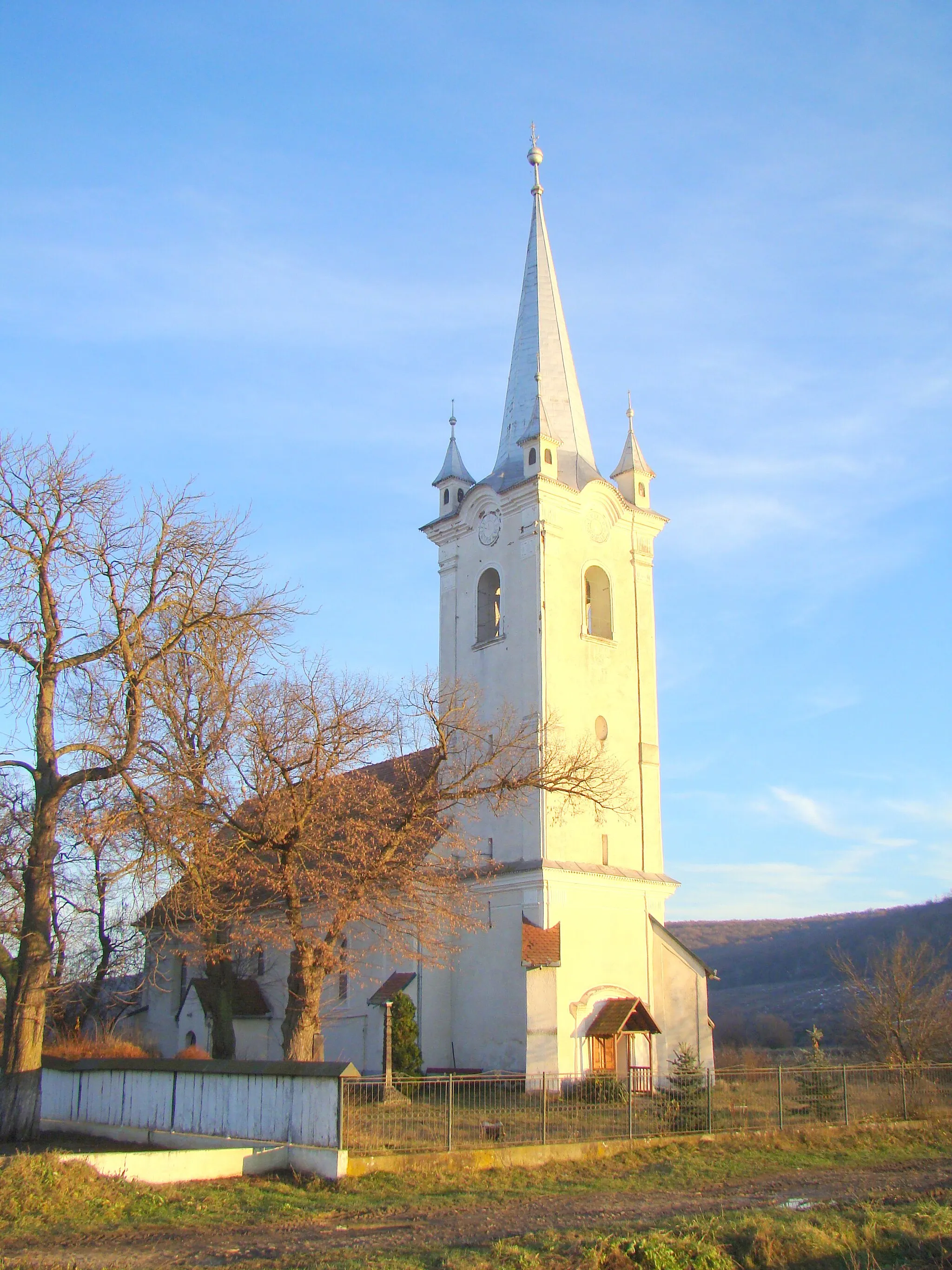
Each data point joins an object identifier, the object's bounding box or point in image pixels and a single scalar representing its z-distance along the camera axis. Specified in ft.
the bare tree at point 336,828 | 68.95
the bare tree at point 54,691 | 63.82
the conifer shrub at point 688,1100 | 71.10
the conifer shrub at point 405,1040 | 89.56
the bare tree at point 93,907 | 63.82
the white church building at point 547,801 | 93.61
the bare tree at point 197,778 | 65.98
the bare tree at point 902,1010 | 106.83
